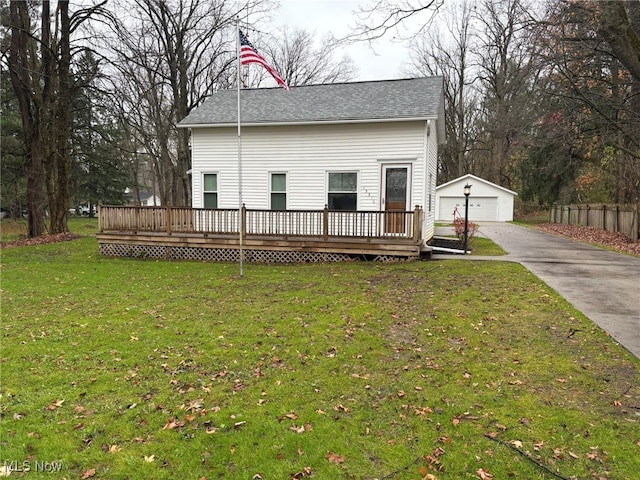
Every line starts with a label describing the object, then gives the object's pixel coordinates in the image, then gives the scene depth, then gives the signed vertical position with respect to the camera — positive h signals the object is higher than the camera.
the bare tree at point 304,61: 29.56 +11.39
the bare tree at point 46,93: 16.22 +5.07
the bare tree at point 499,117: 25.52 +7.23
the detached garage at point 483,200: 30.67 +1.27
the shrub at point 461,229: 14.36 -0.44
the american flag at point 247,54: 8.67 +3.47
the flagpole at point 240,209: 8.67 +0.17
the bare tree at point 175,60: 16.92 +7.90
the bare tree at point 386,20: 6.52 +3.32
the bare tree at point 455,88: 35.25 +11.63
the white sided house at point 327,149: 11.56 +2.04
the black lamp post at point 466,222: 11.66 -0.15
